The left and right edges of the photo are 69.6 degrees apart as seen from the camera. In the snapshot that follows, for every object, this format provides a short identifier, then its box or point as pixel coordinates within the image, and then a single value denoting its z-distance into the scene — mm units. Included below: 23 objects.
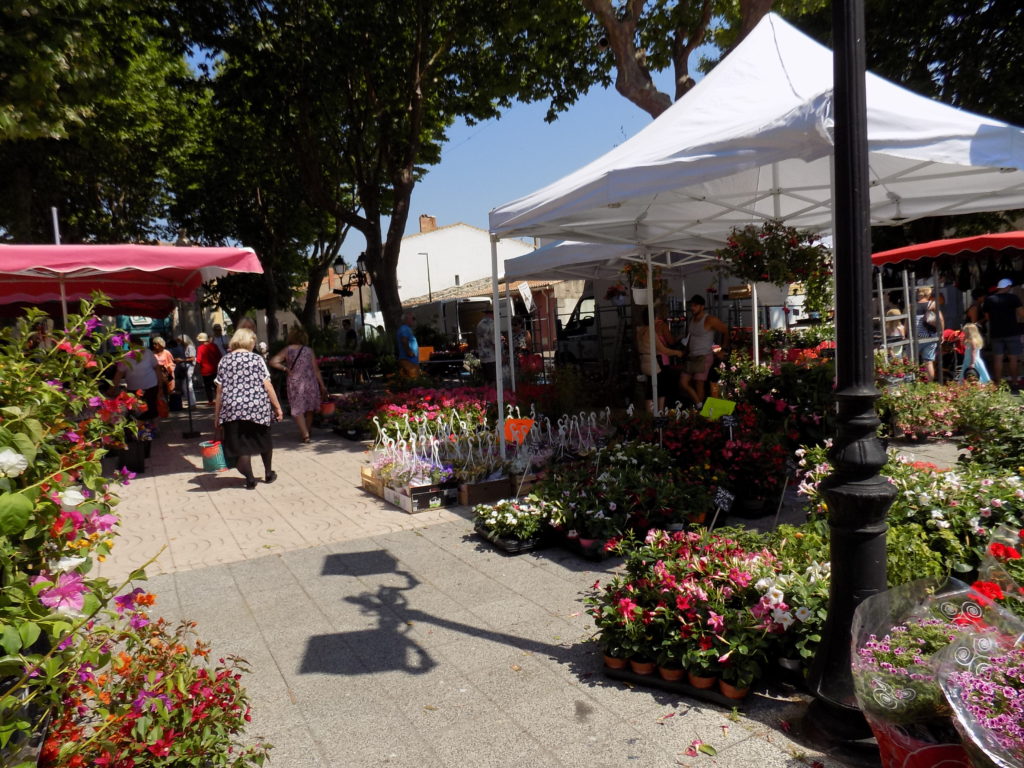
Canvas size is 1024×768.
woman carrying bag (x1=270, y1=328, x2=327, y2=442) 10297
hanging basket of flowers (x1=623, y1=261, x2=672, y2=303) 10477
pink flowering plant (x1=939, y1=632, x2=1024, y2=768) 1821
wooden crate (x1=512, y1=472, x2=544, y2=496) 6934
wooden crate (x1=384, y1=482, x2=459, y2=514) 6902
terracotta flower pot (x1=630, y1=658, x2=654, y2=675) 3453
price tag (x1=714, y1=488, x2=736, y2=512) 4328
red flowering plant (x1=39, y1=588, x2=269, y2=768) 2219
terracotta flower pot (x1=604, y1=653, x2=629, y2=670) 3535
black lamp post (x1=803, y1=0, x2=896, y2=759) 2740
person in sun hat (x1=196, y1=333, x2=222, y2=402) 14086
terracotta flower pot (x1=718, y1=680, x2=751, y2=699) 3180
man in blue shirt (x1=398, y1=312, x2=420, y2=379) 13133
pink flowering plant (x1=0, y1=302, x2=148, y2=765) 1575
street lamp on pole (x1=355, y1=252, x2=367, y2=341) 20645
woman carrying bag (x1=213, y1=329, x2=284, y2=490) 7852
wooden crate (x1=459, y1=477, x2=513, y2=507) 7027
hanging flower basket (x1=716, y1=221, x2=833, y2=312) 6688
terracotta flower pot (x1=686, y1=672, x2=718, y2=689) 3279
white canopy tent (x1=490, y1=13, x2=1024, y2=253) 4754
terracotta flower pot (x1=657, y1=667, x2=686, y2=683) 3377
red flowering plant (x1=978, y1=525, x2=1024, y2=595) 2486
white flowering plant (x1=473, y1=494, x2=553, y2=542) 5473
